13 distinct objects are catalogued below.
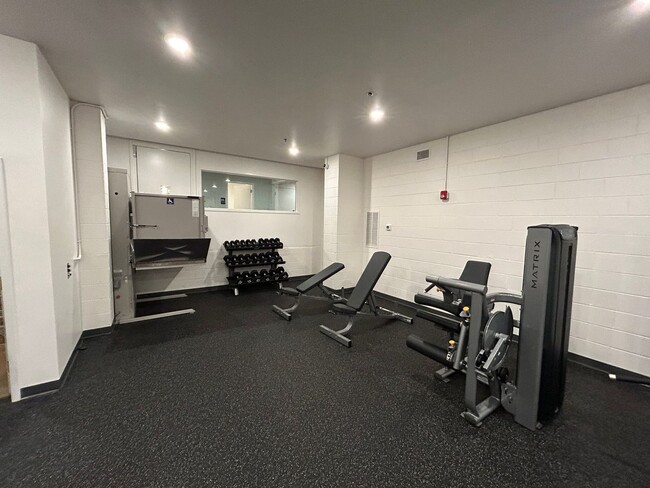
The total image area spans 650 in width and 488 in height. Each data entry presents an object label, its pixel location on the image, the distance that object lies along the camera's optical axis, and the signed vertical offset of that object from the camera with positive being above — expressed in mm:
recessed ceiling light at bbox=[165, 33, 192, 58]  1996 +1370
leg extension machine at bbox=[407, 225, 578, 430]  1845 -783
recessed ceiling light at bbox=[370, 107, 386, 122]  3260 +1401
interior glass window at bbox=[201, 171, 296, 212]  5473 +687
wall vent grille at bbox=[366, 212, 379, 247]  5449 -31
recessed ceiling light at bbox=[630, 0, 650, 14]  1602 +1360
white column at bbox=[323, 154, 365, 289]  5375 +161
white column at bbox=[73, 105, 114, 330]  3139 +76
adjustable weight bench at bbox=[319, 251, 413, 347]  3262 -924
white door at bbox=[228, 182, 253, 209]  5695 +598
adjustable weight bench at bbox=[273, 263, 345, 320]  3967 -960
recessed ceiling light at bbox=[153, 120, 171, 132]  3740 +1385
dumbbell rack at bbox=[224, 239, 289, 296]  5279 -852
